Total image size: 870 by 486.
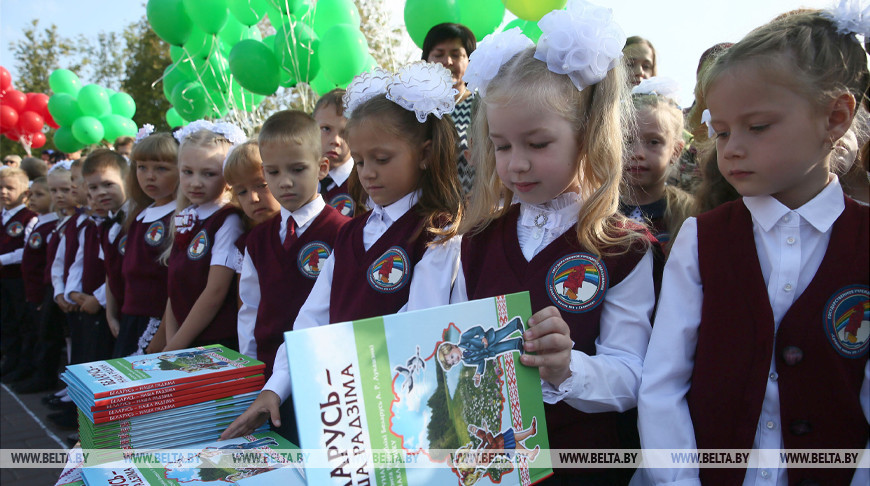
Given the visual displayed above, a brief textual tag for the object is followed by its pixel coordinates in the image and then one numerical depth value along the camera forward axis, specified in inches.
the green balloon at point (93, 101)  337.1
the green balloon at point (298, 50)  202.1
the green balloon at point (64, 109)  343.9
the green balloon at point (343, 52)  192.1
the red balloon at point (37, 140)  446.0
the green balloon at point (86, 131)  325.1
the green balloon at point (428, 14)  173.8
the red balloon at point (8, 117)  409.7
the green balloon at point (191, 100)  250.8
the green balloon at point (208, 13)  208.1
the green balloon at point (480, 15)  176.1
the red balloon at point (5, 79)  420.8
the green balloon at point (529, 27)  155.4
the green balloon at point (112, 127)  338.0
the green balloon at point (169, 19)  218.1
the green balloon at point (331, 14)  210.5
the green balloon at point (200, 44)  231.9
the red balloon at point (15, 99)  419.8
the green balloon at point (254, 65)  210.7
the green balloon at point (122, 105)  360.8
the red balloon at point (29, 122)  423.8
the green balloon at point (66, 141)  347.9
